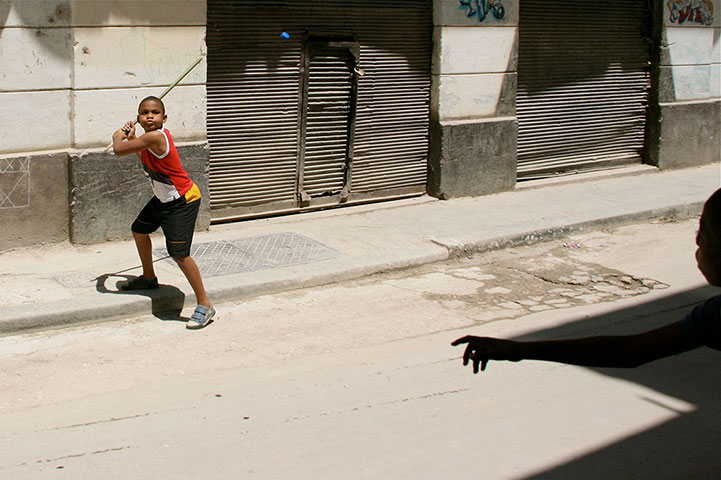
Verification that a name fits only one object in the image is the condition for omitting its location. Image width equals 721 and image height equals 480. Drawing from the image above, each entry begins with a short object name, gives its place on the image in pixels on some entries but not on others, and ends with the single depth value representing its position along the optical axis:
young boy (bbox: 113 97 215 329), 6.26
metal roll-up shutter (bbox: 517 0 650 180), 11.25
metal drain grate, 7.60
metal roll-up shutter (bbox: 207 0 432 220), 8.87
